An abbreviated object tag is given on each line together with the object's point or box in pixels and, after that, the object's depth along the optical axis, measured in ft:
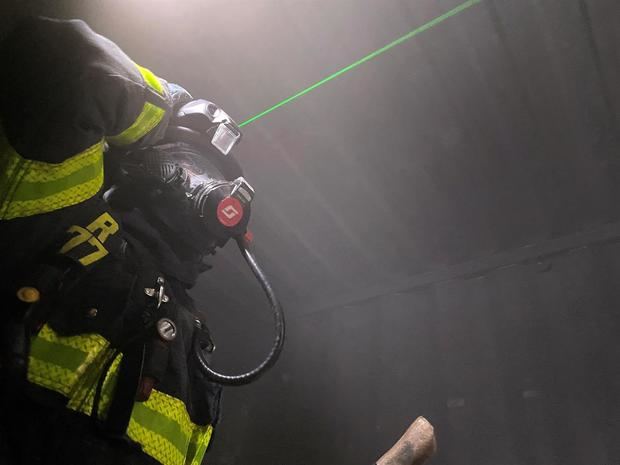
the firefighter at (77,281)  2.76
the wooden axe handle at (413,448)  4.48
